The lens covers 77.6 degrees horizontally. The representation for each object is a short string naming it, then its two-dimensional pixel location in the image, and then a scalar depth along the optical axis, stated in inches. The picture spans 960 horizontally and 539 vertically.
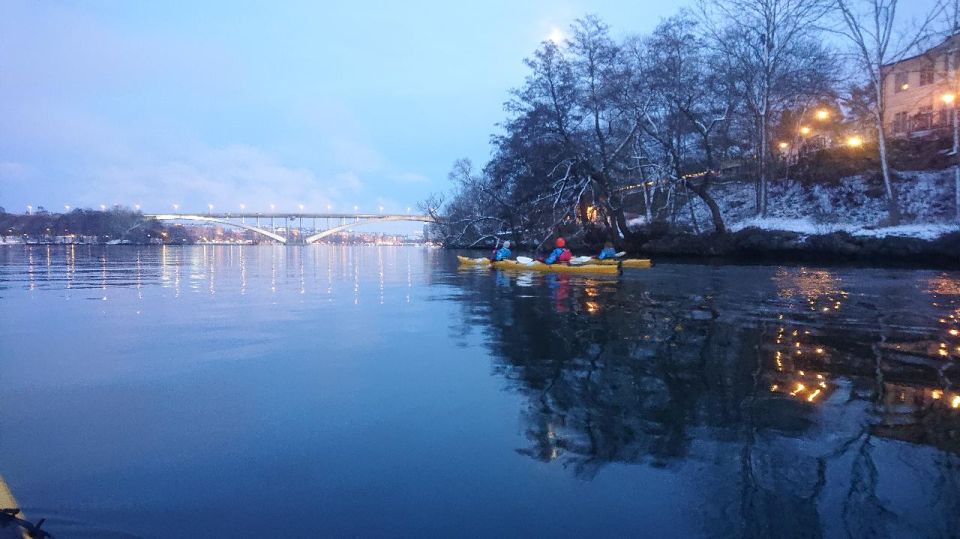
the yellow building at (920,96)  1150.1
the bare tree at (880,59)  1061.1
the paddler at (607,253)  995.9
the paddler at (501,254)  1121.7
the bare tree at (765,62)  1225.4
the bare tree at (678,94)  1299.2
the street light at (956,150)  1062.4
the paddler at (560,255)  960.9
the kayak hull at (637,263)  1028.1
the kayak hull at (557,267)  906.6
